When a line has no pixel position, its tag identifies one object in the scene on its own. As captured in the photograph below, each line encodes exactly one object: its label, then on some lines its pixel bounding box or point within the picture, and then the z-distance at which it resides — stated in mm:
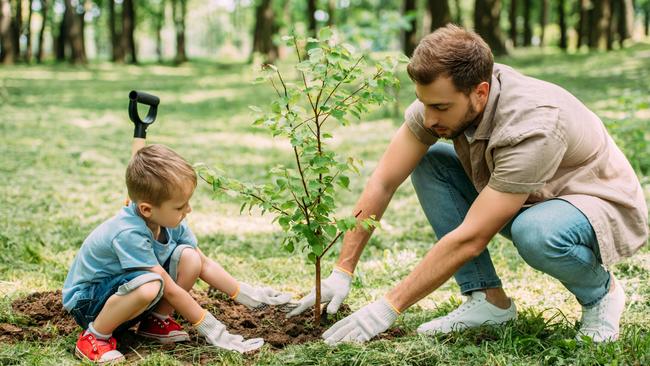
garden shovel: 3180
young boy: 2875
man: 2758
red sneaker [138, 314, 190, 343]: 3149
